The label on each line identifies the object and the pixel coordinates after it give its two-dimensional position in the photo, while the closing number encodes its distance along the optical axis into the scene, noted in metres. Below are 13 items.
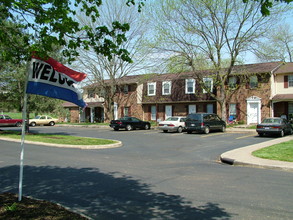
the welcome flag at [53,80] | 5.84
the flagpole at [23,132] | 5.53
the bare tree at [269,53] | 27.61
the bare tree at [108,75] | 34.68
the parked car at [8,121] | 38.64
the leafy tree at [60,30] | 5.94
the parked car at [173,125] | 26.03
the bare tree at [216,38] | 27.39
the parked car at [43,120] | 41.78
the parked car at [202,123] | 23.94
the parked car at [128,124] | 29.42
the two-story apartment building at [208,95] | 30.56
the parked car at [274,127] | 20.66
